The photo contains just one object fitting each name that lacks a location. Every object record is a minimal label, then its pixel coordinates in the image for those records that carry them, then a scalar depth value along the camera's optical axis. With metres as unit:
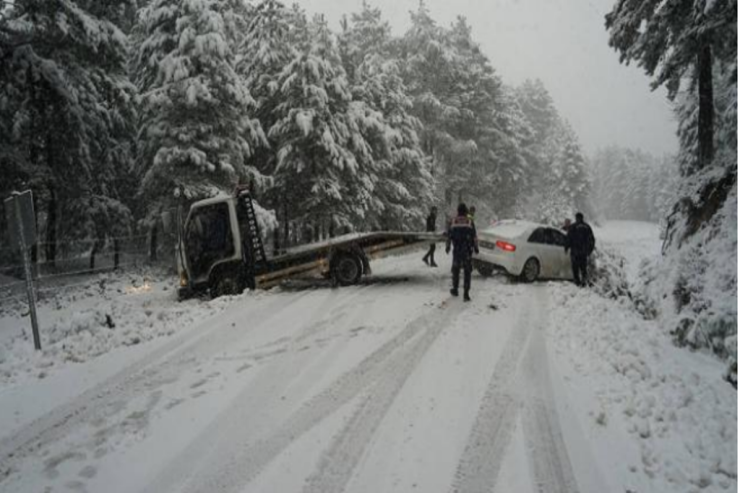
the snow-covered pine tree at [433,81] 30.08
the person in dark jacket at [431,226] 16.20
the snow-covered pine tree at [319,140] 19.00
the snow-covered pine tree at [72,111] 12.48
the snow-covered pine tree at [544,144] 51.28
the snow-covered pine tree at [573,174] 54.41
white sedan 13.48
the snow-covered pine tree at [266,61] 19.94
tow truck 12.58
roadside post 8.73
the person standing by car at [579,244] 13.28
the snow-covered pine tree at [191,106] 16.55
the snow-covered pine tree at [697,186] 8.14
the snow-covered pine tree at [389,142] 21.95
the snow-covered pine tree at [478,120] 32.50
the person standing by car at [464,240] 10.57
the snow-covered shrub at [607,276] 13.81
